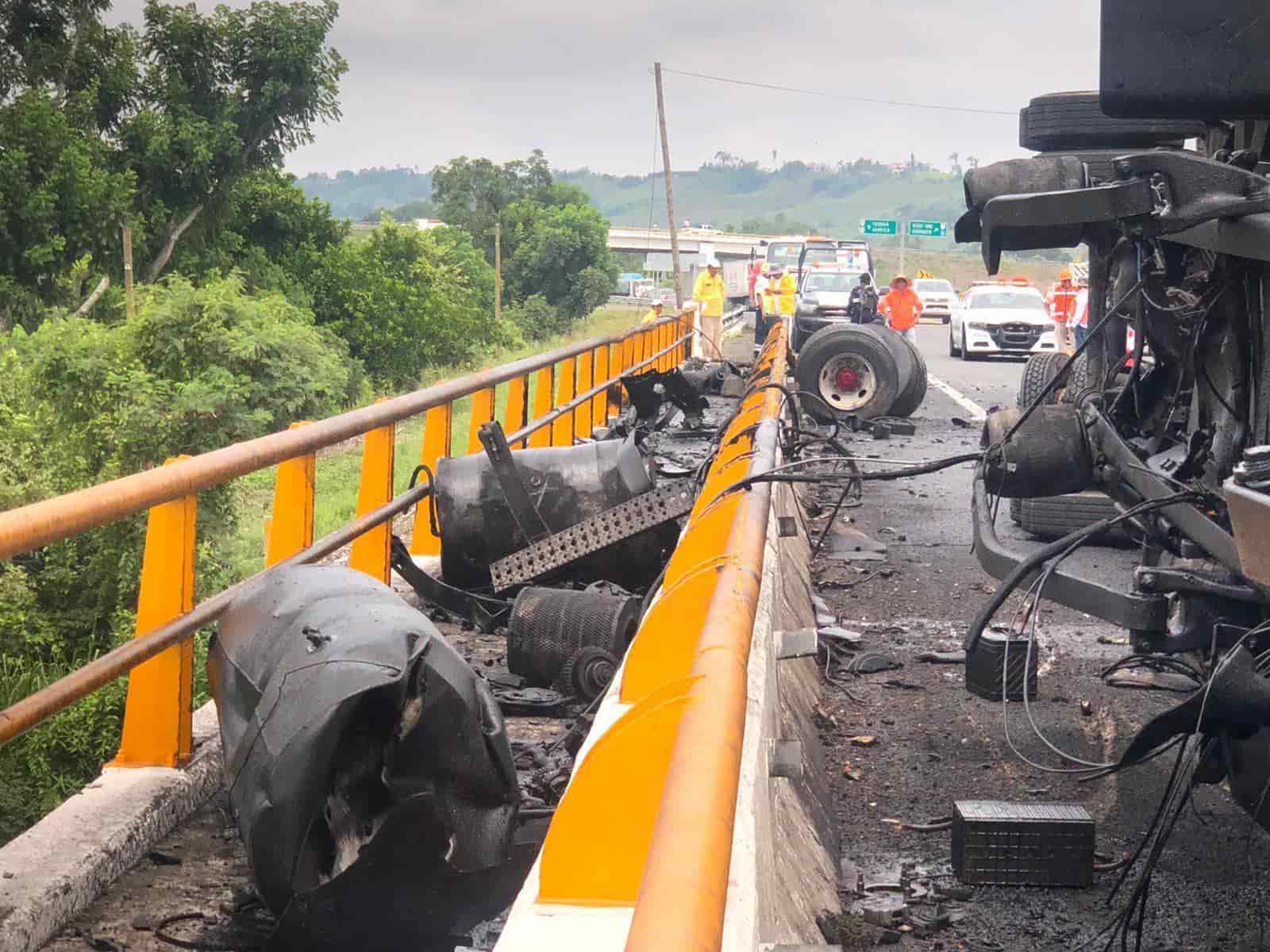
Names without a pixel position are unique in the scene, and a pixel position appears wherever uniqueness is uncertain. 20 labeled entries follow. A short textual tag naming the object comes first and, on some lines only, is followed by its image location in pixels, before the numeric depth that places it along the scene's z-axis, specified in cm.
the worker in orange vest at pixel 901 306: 2855
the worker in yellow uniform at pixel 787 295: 3503
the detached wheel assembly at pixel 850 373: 1747
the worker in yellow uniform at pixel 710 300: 3247
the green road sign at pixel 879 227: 7731
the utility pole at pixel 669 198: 5891
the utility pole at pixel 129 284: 3500
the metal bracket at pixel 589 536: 706
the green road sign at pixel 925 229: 7769
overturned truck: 388
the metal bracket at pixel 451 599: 713
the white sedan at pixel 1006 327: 3462
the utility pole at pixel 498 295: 6969
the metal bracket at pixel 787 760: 334
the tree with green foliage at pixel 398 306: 5147
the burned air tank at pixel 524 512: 735
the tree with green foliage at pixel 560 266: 10231
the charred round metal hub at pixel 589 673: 592
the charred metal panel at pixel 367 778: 359
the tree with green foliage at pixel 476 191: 11844
